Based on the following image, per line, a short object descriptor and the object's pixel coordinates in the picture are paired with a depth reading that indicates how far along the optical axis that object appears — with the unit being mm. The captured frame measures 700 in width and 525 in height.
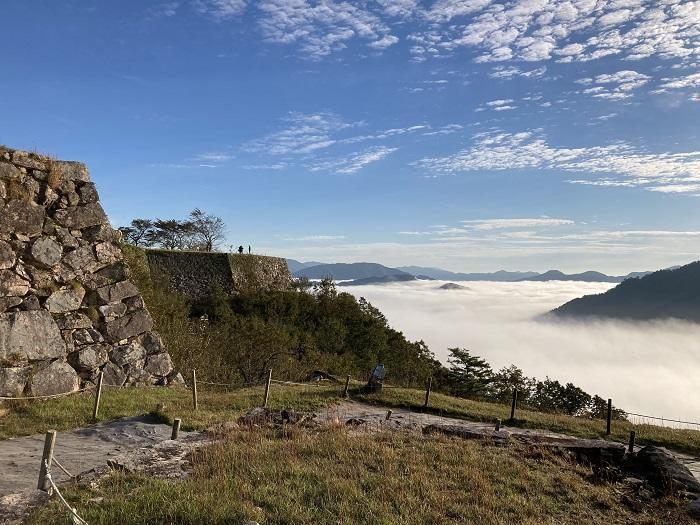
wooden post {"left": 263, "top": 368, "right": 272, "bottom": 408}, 16844
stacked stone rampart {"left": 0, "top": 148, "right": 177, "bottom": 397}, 14648
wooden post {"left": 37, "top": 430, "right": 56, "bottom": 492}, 7070
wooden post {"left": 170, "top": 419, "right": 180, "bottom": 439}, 10359
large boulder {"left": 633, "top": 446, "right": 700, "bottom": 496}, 9641
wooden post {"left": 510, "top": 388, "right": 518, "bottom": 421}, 18120
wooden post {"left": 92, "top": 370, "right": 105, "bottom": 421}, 13187
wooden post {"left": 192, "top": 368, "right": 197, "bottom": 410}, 15041
